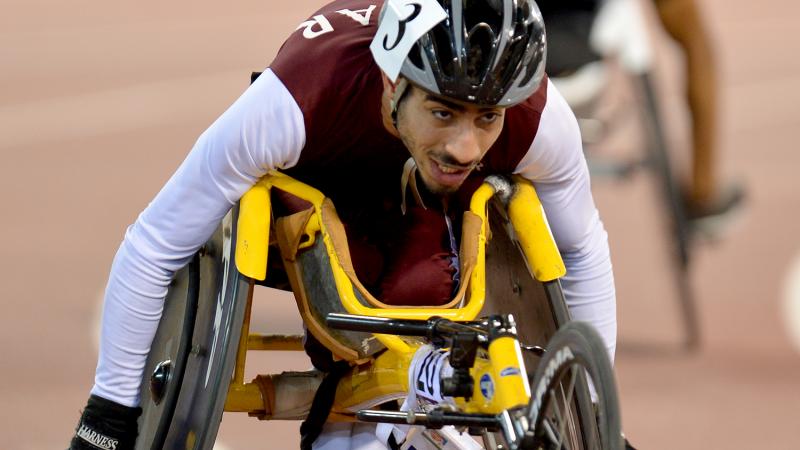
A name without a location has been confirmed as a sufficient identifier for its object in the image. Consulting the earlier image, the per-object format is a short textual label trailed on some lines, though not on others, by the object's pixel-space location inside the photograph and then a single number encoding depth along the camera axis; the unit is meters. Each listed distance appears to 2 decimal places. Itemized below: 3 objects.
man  7.61
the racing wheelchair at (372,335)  7.36
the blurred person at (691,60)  14.81
